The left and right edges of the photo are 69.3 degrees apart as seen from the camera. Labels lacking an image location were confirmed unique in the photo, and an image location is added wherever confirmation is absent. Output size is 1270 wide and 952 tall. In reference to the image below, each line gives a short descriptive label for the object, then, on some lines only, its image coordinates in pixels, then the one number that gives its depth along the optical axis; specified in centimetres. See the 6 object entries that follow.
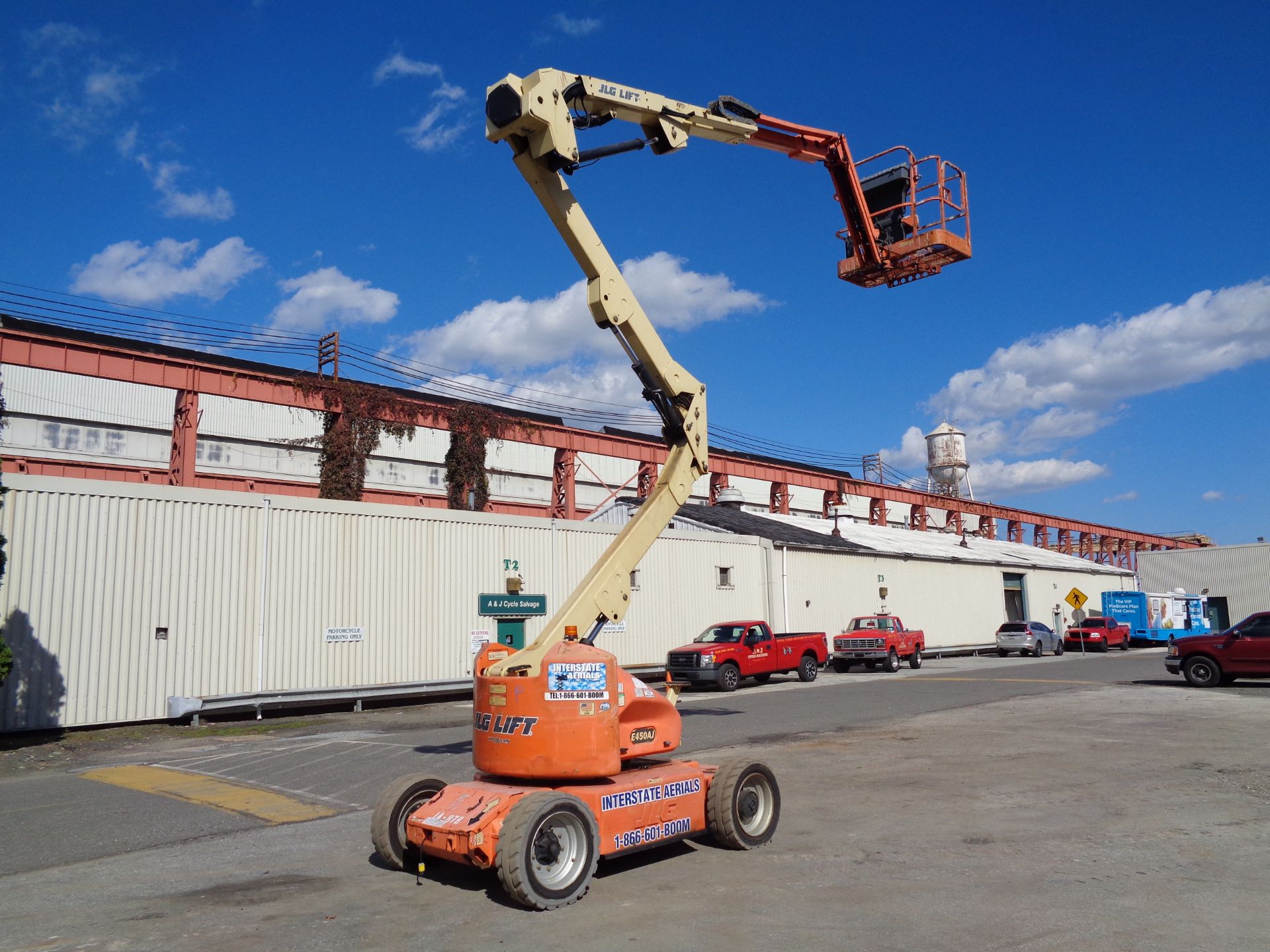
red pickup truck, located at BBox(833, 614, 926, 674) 3247
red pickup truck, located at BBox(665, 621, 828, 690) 2520
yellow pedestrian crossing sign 3772
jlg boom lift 642
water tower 7600
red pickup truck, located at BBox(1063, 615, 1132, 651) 4659
